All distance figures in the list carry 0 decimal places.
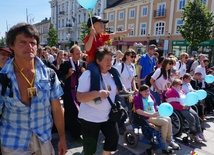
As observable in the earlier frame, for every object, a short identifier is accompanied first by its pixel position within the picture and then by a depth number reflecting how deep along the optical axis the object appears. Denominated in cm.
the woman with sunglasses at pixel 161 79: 420
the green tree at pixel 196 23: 1683
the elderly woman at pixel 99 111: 233
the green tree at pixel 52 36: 4400
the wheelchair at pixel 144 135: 329
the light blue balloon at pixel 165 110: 321
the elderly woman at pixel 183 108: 395
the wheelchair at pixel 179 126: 399
